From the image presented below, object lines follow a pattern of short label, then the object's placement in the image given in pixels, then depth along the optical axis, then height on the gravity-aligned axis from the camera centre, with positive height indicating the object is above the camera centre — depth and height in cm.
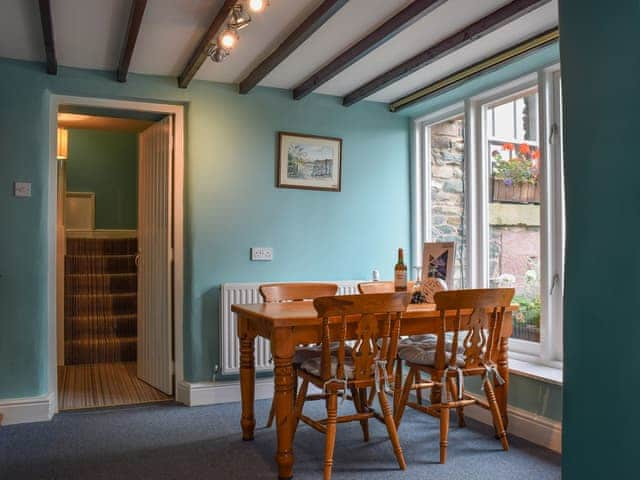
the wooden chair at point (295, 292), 339 -31
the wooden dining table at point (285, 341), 267 -50
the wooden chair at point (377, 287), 365 -30
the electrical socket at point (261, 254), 427 -9
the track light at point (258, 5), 262 +110
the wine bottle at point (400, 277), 337 -21
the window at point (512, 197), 347 +31
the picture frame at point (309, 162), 438 +63
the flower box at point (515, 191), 371 +33
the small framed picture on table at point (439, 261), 347 -12
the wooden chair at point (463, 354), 288 -61
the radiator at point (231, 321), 410 -57
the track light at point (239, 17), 277 +111
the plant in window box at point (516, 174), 372 +45
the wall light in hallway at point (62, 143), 566 +100
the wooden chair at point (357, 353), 260 -53
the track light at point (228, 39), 300 +109
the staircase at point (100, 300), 575 -61
